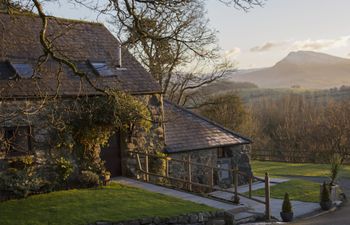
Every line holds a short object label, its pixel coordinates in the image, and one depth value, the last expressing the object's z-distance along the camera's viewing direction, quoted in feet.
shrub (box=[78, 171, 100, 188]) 53.36
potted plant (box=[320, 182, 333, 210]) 55.52
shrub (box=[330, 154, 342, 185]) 60.54
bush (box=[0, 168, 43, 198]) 48.11
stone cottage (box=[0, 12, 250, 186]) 51.78
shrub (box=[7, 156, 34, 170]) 50.29
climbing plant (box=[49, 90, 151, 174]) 53.93
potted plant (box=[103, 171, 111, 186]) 54.65
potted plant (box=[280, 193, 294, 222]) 48.73
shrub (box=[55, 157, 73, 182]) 52.24
